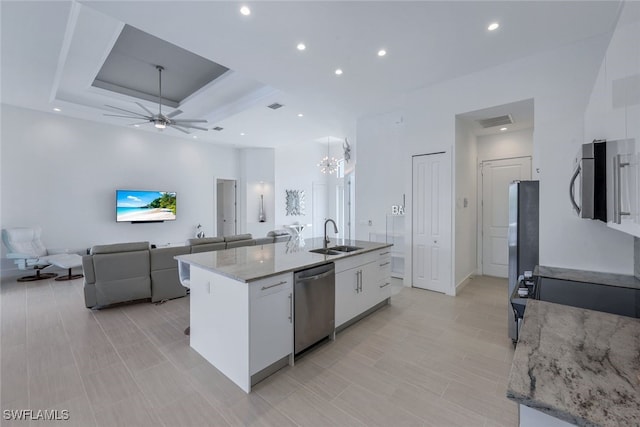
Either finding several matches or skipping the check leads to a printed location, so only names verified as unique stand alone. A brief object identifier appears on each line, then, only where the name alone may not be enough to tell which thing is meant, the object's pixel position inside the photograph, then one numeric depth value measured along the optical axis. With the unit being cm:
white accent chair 503
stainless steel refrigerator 302
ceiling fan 457
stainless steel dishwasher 245
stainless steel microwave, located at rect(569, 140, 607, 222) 142
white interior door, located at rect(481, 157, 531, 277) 507
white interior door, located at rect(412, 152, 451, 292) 432
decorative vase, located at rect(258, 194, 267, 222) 929
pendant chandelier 848
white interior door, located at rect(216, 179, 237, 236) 918
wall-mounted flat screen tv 664
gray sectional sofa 369
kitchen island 210
